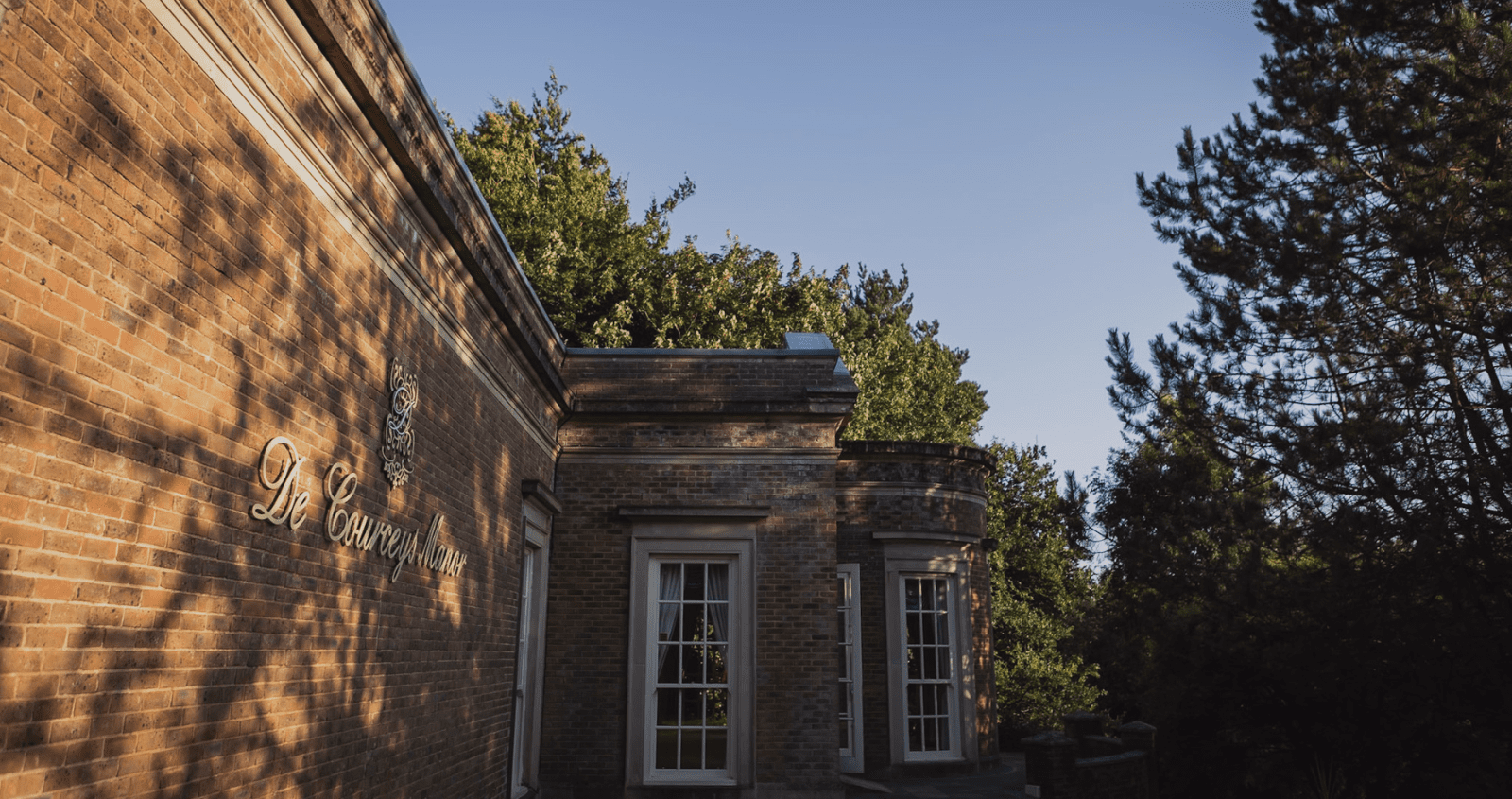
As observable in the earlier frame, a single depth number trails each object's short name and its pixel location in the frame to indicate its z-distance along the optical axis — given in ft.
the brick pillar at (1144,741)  36.01
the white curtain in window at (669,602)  34.24
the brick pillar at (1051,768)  31.81
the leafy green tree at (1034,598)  73.15
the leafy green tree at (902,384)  82.12
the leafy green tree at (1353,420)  27.09
